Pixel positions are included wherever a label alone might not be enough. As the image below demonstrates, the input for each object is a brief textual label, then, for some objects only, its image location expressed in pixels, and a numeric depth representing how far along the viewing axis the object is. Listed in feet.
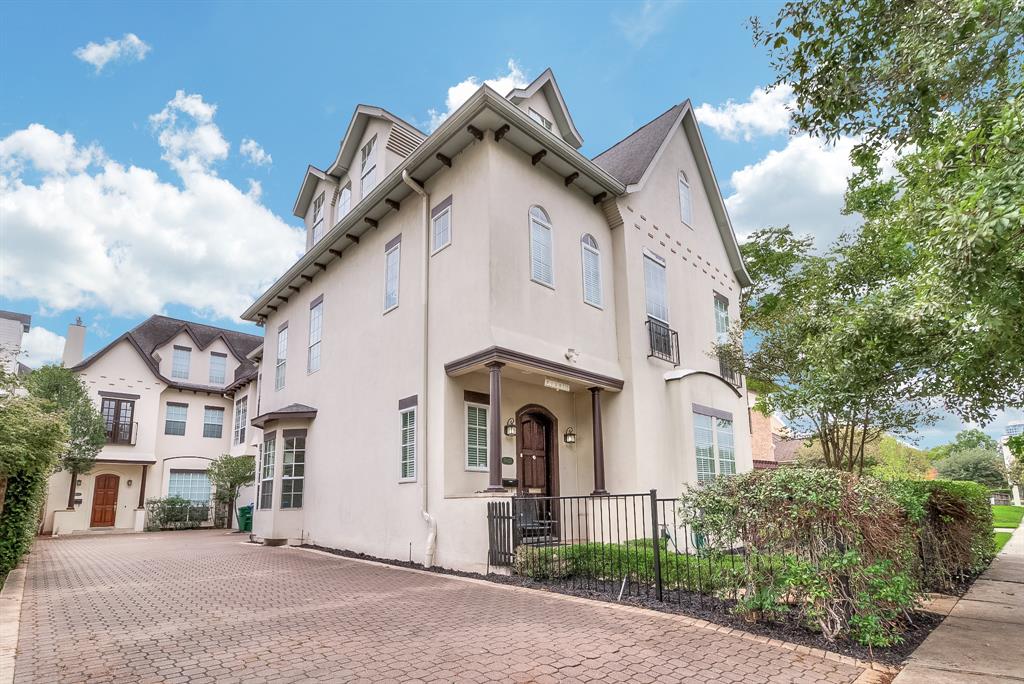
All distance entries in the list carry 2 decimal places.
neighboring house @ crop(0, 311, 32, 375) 82.83
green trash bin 69.00
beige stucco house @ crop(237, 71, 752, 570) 32.63
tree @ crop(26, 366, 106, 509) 64.64
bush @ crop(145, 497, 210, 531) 75.10
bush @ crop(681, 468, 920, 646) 16.26
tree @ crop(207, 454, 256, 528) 70.38
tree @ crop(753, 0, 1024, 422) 13.78
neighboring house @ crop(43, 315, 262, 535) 74.69
